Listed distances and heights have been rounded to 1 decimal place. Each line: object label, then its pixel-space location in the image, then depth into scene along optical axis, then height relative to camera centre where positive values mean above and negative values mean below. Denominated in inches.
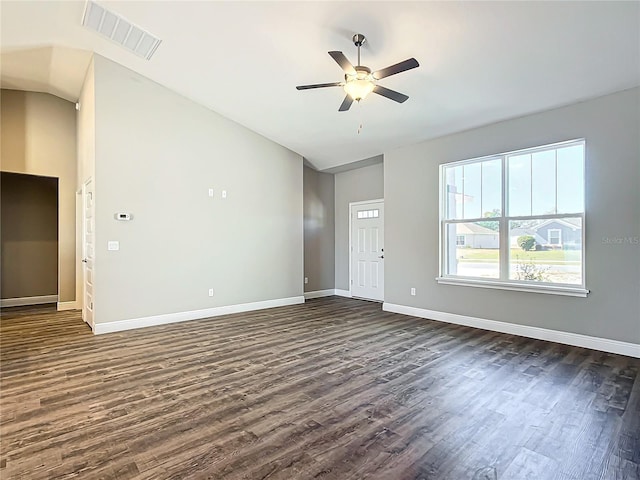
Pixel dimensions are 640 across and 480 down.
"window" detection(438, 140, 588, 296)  161.9 +9.5
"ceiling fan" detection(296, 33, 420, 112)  112.0 +57.8
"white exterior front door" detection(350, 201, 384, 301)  280.5 -10.5
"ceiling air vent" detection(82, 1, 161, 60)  144.2 +96.6
